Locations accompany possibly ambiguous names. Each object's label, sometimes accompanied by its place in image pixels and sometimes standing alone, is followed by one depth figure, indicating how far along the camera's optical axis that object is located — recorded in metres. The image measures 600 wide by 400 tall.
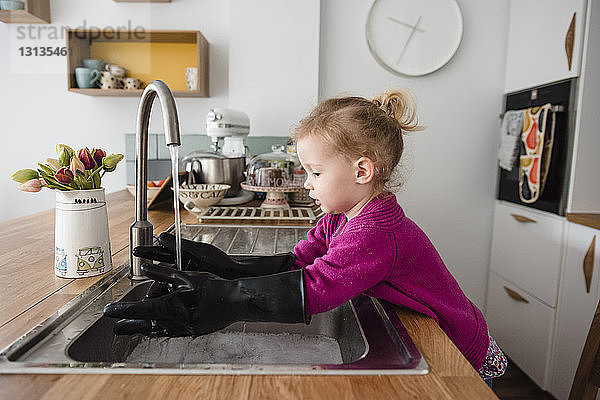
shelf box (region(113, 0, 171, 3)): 2.64
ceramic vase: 0.96
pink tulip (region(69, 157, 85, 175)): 0.94
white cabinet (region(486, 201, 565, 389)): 2.19
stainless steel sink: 0.61
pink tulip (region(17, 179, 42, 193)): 0.94
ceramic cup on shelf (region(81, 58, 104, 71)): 2.54
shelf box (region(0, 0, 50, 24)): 2.47
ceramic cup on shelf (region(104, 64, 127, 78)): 2.55
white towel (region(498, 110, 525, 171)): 2.43
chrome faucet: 0.96
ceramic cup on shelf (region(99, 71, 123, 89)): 2.51
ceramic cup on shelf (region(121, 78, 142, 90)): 2.55
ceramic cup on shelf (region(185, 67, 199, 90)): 2.53
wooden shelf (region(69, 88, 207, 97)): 2.48
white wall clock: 2.68
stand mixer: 2.09
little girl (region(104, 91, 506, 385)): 0.75
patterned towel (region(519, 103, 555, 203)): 2.16
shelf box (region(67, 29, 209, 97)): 2.60
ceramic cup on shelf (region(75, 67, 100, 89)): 2.48
